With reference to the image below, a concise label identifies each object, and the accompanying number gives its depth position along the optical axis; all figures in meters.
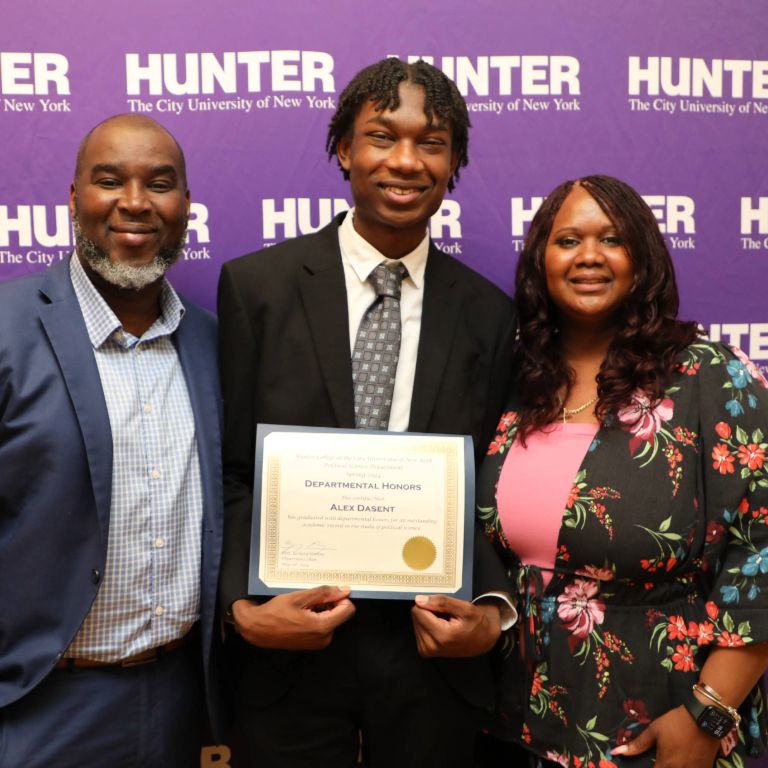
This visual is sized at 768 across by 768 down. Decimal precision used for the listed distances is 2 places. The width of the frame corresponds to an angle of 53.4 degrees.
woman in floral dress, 1.51
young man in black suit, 1.58
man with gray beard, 1.45
